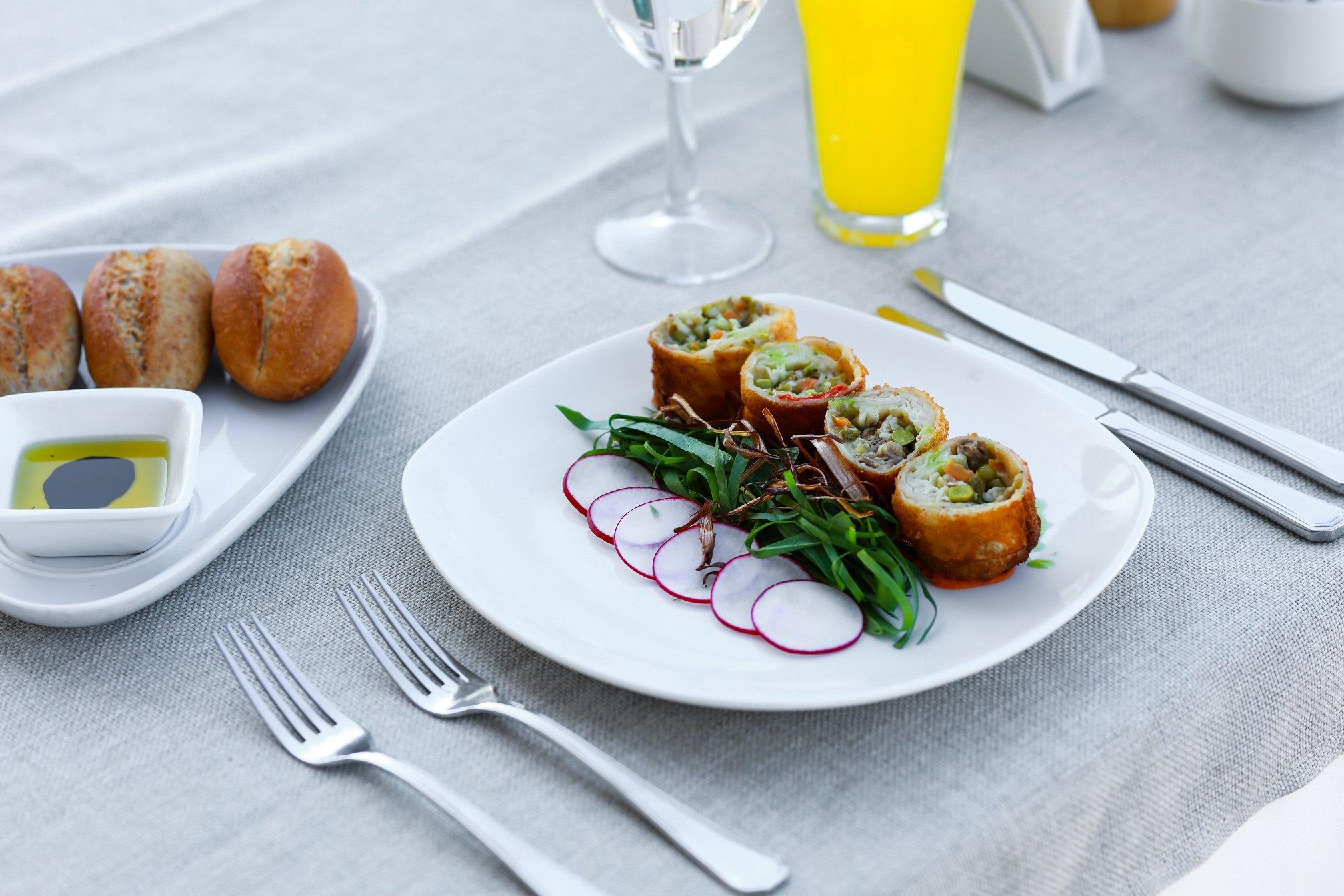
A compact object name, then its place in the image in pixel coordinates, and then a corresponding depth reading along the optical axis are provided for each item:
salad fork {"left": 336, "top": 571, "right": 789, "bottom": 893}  0.81
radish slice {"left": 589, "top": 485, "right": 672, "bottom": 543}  1.05
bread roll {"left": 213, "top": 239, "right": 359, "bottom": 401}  1.22
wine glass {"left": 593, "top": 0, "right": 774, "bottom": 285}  1.36
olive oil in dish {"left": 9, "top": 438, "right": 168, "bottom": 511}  1.07
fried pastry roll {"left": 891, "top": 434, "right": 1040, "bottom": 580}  0.93
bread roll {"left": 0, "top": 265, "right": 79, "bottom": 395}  1.19
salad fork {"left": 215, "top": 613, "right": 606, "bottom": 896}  0.80
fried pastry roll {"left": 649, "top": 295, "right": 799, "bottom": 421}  1.14
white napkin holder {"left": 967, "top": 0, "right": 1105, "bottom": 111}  1.71
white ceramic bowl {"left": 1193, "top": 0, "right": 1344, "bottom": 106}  1.58
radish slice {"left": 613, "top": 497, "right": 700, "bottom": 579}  1.02
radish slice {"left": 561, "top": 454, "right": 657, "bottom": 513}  1.09
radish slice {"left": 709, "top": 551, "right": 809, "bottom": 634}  0.95
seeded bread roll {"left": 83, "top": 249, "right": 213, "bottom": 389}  1.21
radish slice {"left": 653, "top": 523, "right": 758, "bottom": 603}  0.98
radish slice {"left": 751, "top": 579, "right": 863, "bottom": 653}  0.91
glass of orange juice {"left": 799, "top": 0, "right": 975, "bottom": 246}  1.39
